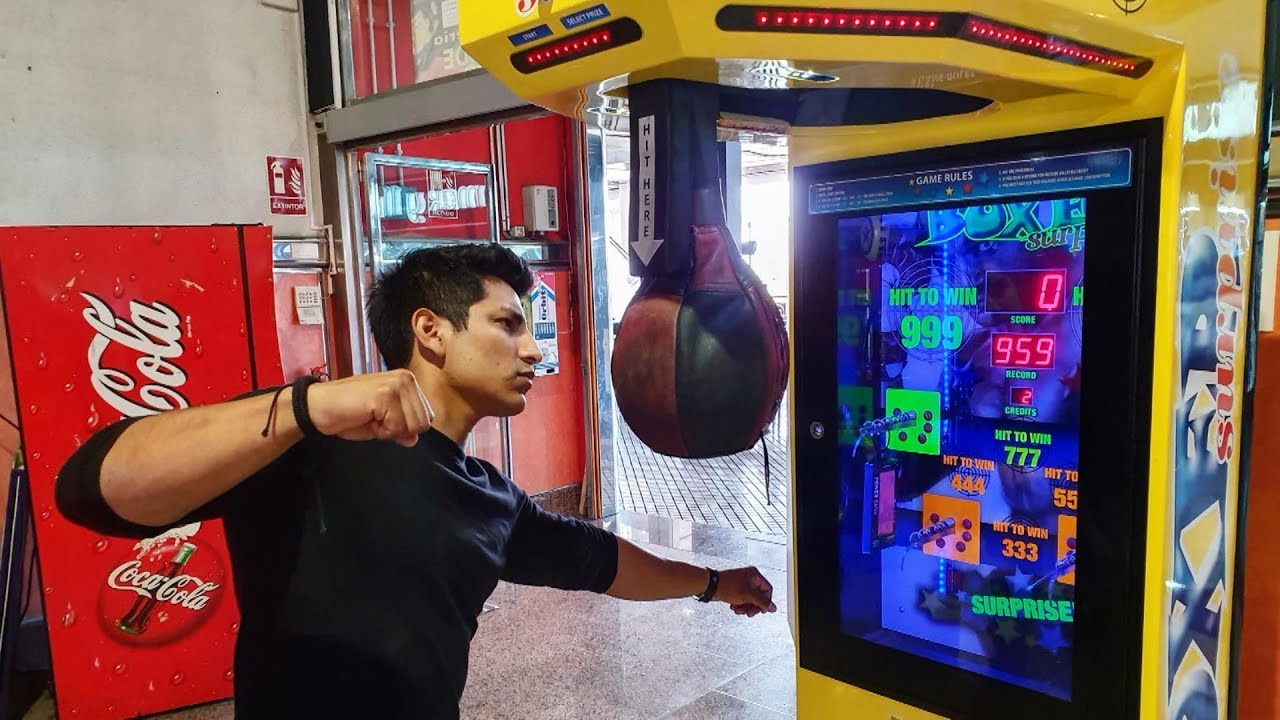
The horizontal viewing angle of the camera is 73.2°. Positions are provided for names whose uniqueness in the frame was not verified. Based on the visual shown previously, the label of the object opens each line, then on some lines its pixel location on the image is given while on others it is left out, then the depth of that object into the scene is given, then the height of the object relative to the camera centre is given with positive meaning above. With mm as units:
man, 1145 -381
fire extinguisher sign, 4062 +433
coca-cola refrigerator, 2898 -367
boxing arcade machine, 1239 -101
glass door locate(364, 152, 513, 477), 4512 +343
